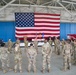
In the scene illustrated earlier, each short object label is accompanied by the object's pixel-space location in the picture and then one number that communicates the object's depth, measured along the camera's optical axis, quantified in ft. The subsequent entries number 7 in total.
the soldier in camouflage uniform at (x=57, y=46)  22.51
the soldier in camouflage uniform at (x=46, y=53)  14.56
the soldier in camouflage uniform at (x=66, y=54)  15.12
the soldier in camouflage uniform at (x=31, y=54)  14.30
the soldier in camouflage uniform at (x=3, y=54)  14.61
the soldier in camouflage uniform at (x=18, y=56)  14.62
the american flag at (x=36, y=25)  29.63
